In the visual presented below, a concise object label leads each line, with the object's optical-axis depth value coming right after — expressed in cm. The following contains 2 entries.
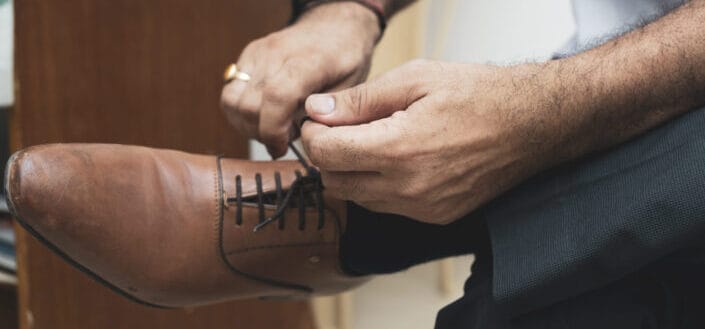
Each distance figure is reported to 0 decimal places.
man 81
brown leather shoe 89
